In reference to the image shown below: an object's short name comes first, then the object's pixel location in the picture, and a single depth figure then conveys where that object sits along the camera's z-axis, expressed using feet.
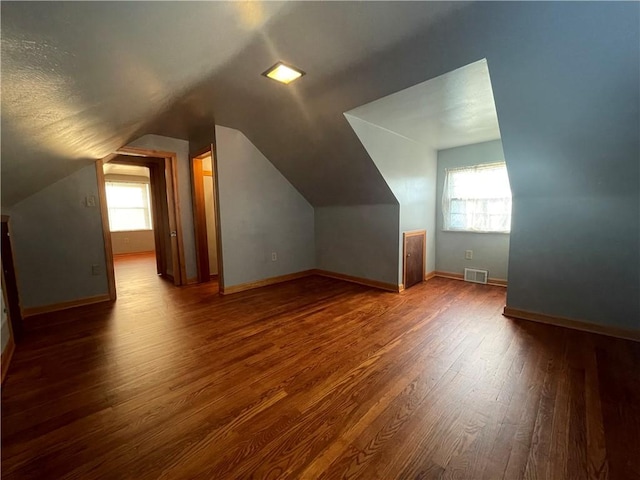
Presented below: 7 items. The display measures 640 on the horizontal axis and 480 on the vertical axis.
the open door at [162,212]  10.69
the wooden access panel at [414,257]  12.08
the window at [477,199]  12.23
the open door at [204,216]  13.30
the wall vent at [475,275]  12.84
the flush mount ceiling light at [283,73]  6.23
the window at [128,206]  23.66
